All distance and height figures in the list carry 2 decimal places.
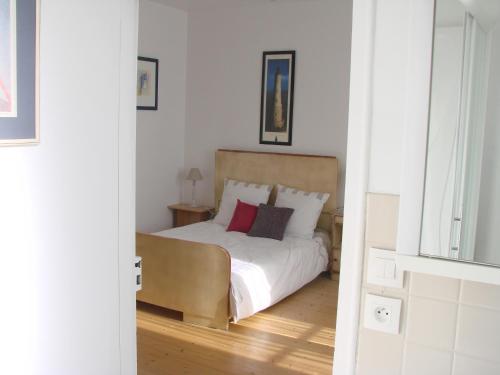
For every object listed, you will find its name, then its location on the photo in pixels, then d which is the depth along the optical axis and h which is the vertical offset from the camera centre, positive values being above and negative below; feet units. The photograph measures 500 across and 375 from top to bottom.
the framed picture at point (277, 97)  18.61 +1.30
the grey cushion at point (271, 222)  16.71 -2.59
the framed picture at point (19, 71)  4.79 +0.48
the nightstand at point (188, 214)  19.83 -2.89
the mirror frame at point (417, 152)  4.30 -0.08
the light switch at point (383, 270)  4.85 -1.12
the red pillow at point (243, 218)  17.38 -2.57
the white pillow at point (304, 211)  17.11 -2.27
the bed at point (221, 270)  13.46 -3.45
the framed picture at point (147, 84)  18.54 +1.57
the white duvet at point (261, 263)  13.62 -3.35
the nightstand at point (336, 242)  17.26 -3.18
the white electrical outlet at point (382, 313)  4.86 -1.51
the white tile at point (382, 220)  4.87 -0.69
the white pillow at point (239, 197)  18.15 -2.01
